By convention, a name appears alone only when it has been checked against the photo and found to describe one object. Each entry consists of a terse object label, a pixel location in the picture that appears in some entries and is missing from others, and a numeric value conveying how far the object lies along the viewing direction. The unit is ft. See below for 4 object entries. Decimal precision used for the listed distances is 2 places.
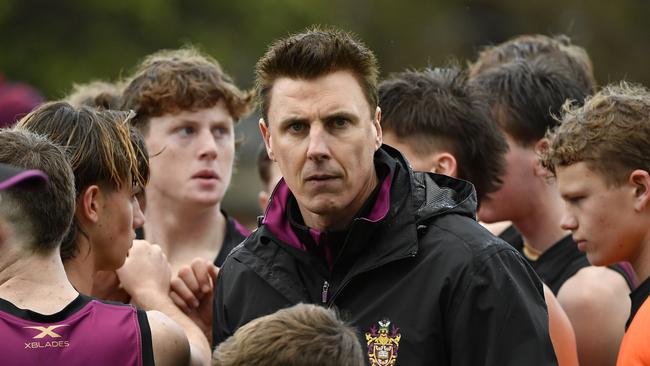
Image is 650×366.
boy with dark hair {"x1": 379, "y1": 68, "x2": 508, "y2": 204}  39.11
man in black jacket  29.43
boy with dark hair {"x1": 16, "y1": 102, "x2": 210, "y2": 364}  31.86
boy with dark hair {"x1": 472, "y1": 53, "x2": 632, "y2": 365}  38.32
